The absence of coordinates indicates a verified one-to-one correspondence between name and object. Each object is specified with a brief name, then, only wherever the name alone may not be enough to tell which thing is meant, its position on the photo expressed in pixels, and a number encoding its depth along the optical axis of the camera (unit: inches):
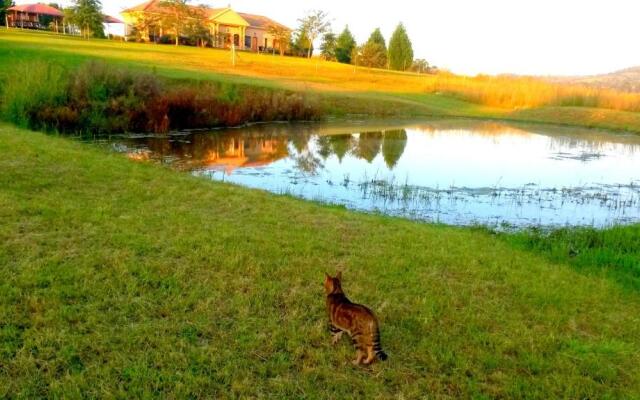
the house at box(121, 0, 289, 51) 2181.3
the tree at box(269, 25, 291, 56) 2337.6
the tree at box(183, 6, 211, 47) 2130.9
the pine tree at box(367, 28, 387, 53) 2694.4
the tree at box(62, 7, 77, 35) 1827.1
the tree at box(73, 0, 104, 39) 1812.3
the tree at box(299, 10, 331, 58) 2214.6
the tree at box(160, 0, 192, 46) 2092.8
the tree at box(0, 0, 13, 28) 1911.9
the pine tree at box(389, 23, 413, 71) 2642.7
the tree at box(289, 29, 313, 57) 2308.6
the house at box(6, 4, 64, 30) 2282.2
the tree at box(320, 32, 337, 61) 2381.9
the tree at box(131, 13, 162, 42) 2134.6
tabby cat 139.6
